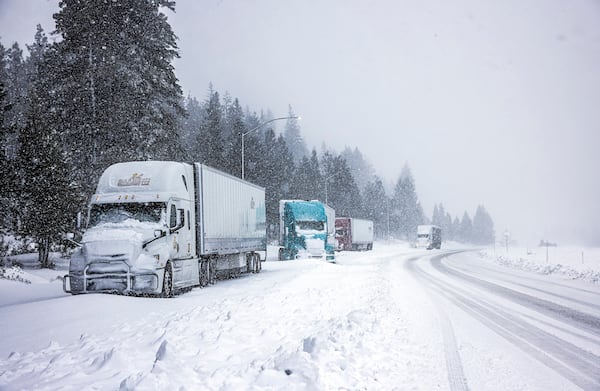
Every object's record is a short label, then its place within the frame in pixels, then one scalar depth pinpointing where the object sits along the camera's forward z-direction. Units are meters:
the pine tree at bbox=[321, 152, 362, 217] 82.62
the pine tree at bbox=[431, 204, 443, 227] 141.75
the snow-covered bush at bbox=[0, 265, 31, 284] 18.47
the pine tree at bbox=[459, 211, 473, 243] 153.00
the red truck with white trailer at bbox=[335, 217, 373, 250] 51.72
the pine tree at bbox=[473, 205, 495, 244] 160.88
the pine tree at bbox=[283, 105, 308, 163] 116.25
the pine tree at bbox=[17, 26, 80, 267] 22.42
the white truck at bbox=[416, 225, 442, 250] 68.12
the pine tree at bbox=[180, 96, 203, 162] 57.62
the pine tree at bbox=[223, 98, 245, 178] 52.50
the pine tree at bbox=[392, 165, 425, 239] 111.12
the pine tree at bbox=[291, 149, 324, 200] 70.62
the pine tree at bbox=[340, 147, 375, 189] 128.52
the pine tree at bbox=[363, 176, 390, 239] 93.56
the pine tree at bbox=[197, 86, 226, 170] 51.41
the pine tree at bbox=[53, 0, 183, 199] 25.09
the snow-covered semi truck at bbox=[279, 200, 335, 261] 29.05
